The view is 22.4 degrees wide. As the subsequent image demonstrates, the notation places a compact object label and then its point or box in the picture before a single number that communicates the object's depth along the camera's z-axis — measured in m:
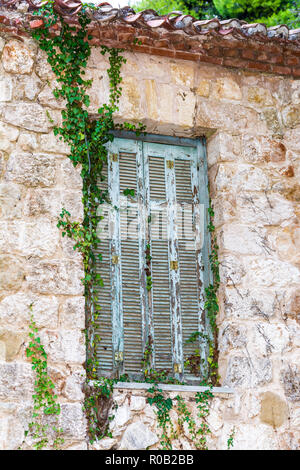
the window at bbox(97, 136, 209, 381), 5.54
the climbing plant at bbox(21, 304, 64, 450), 4.91
